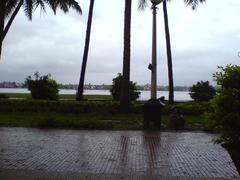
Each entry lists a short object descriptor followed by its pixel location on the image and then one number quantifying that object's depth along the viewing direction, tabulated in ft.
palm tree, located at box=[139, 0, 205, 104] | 50.36
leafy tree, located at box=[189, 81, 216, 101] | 52.35
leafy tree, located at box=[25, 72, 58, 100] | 46.85
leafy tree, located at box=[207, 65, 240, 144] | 8.92
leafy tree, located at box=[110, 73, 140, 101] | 52.25
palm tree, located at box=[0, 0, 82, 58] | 39.69
